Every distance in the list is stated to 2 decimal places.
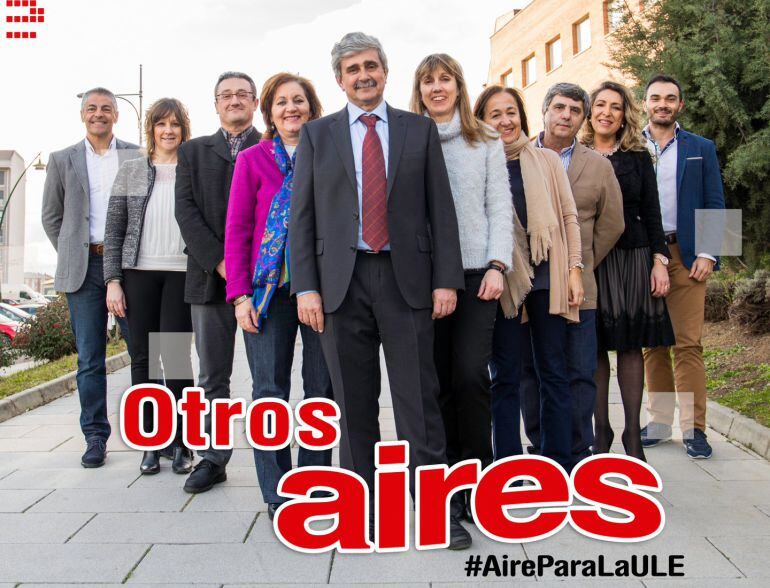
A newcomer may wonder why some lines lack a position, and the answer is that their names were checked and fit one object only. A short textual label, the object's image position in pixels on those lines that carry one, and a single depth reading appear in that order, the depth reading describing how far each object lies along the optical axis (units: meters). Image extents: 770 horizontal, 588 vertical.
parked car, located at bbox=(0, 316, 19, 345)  18.12
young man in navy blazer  4.93
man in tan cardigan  4.23
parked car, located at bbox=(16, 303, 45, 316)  30.10
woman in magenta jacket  3.76
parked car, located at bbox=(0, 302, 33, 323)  20.78
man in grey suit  3.40
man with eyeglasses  4.24
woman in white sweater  3.65
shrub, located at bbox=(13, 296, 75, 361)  12.13
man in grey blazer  4.95
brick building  25.61
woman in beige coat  3.97
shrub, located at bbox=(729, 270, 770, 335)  8.90
